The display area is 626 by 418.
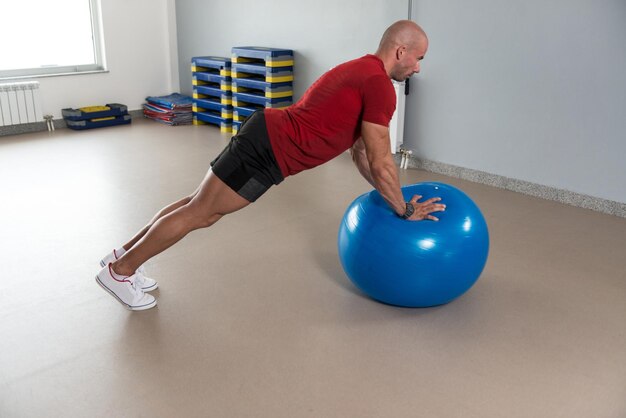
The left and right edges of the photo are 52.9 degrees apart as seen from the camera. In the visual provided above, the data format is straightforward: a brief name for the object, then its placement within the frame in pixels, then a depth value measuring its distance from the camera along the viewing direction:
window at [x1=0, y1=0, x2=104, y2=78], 6.21
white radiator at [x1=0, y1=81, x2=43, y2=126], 6.05
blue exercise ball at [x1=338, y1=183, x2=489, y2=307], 2.53
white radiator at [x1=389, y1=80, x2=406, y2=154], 4.88
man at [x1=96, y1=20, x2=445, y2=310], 2.40
